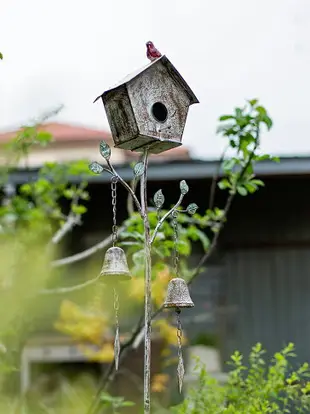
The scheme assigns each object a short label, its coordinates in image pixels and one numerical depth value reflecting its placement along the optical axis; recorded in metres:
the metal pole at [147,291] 2.41
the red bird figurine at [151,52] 2.66
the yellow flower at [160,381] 5.05
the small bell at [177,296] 2.52
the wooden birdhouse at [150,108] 2.54
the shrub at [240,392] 3.32
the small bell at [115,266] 2.49
